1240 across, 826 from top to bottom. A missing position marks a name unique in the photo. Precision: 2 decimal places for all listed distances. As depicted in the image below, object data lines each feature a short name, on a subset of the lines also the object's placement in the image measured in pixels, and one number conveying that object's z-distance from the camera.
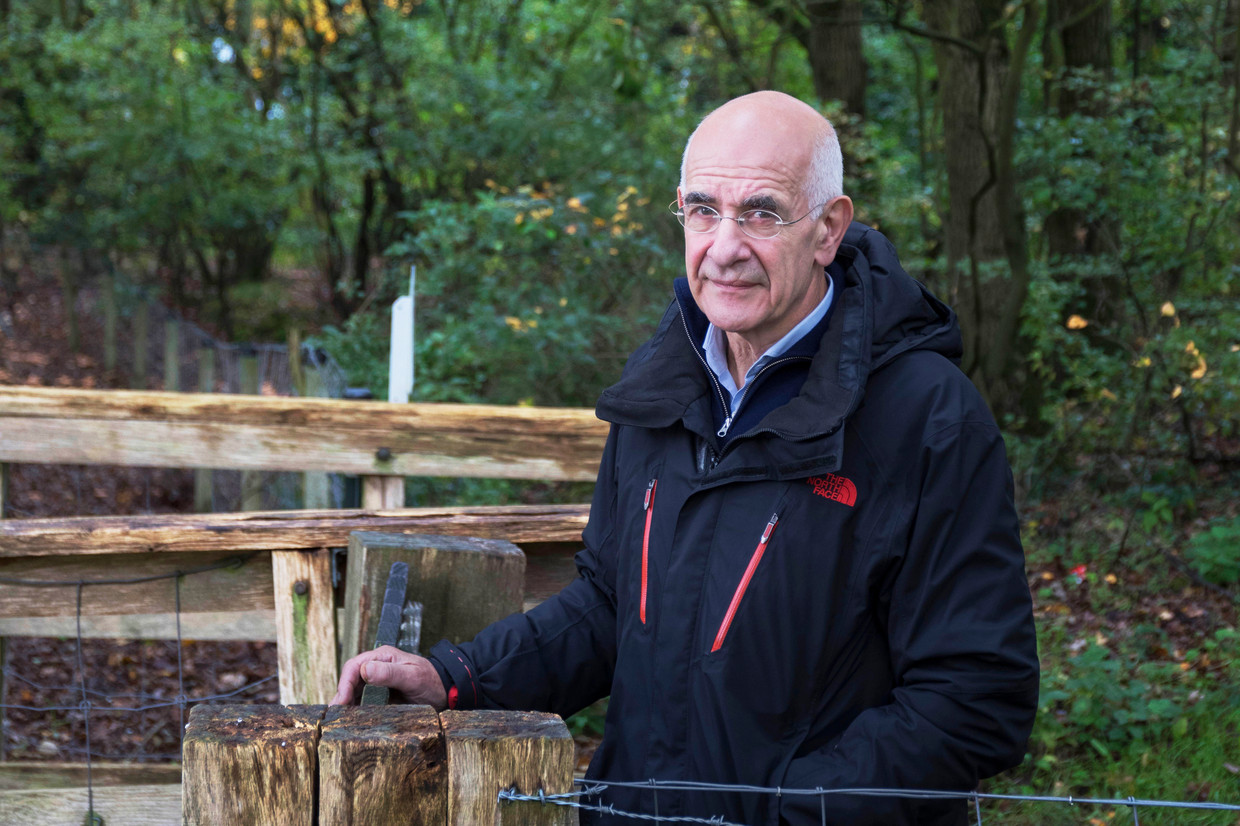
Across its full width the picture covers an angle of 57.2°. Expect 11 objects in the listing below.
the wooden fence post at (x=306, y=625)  2.81
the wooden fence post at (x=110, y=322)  14.73
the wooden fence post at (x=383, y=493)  3.96
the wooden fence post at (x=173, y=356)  11.78
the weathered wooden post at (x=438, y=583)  2.38
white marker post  4.14
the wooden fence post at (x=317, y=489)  5.24
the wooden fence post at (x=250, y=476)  8.12
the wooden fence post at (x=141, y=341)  13.66
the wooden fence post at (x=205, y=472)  9.53
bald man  1.75
